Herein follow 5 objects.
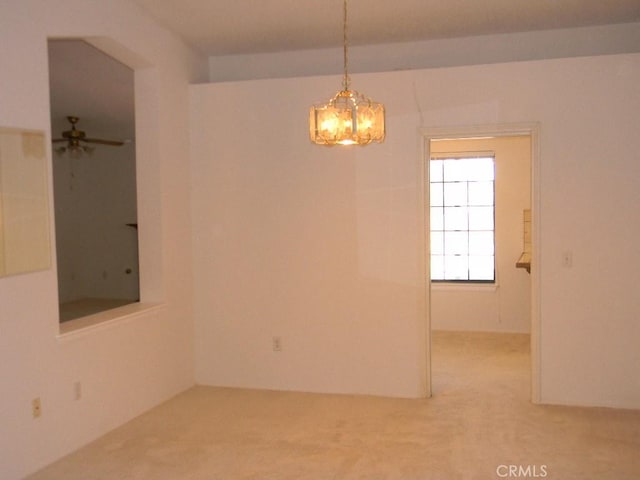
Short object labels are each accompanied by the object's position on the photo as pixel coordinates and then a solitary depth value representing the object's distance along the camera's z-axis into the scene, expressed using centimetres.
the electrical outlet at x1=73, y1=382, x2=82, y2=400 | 385
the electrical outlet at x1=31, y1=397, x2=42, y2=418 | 349
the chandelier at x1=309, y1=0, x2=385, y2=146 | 301
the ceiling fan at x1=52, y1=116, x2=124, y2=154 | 640
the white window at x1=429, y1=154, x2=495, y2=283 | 735
